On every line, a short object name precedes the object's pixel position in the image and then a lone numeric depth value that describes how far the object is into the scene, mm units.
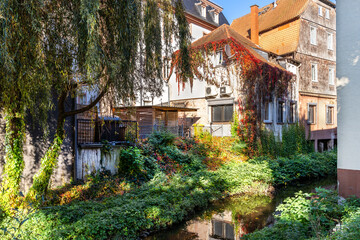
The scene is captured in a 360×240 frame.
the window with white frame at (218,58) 18188
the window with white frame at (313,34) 22906
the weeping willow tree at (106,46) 5703
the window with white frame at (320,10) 23484
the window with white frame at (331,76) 24078
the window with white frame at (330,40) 24192
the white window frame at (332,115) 23519
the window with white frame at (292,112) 20781
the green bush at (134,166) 10477
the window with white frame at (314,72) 22638
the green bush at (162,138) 13277
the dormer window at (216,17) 29798
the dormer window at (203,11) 27884
